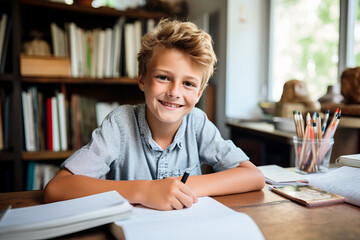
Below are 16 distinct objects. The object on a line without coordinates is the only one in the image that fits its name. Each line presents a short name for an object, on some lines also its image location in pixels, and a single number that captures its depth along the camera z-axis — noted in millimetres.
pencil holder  915
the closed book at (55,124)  1731
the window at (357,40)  1586
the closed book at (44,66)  1646
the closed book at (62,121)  1742
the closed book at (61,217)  451
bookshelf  1638
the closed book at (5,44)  1646
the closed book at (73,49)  1754
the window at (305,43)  1732
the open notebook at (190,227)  450
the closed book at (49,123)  1723
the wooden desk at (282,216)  498
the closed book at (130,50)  1859
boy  658
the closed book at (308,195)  643
